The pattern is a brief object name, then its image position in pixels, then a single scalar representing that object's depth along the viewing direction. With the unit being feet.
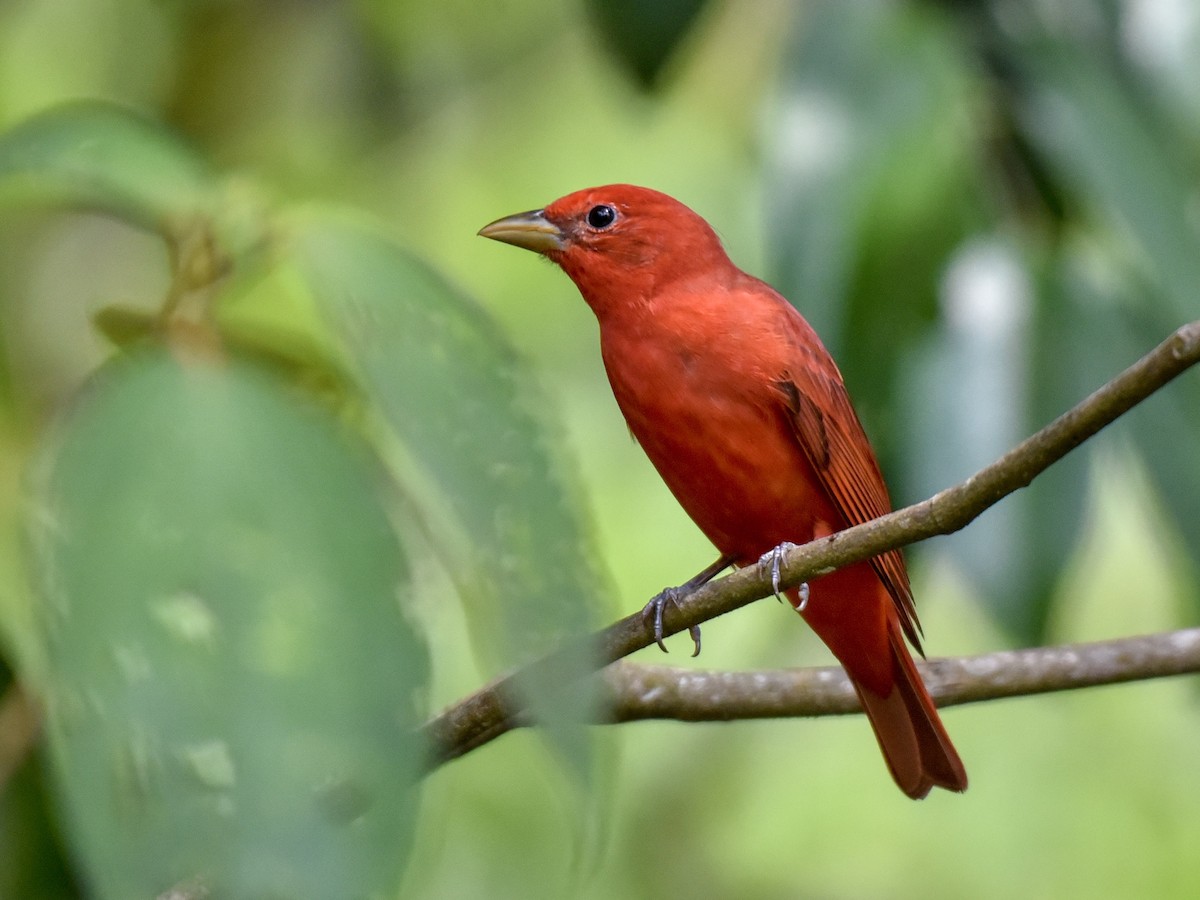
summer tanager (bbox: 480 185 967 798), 19.49
